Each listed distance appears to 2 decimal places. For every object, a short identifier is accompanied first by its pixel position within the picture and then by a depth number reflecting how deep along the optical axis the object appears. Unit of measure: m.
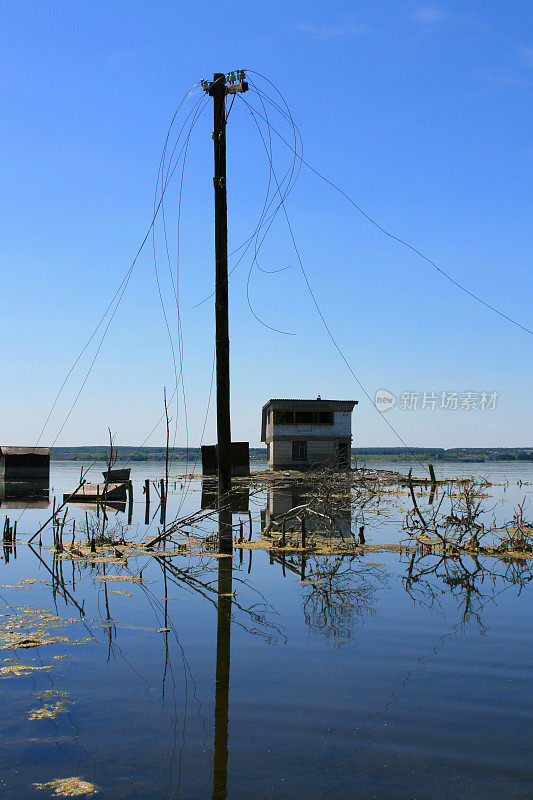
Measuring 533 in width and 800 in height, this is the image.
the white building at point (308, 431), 55.88
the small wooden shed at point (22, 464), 50.00
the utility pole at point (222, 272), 15.26
